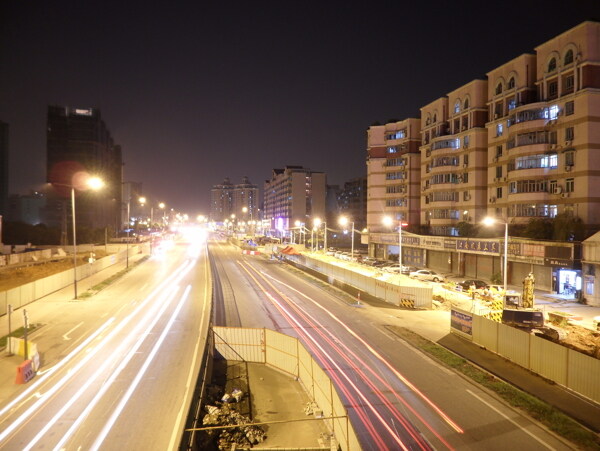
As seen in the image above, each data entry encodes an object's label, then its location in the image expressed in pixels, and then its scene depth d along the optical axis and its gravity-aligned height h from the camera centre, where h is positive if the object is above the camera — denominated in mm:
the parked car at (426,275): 42531 -5426
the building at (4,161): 191250 +30338
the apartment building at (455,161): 52269 +8712
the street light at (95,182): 34750 +3657
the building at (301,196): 156125 +11132
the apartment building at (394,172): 68062 +8939
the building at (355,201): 167250 +10654
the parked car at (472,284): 36875 -5492
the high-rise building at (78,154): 129125 +23682
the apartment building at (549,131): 36500 +9253
